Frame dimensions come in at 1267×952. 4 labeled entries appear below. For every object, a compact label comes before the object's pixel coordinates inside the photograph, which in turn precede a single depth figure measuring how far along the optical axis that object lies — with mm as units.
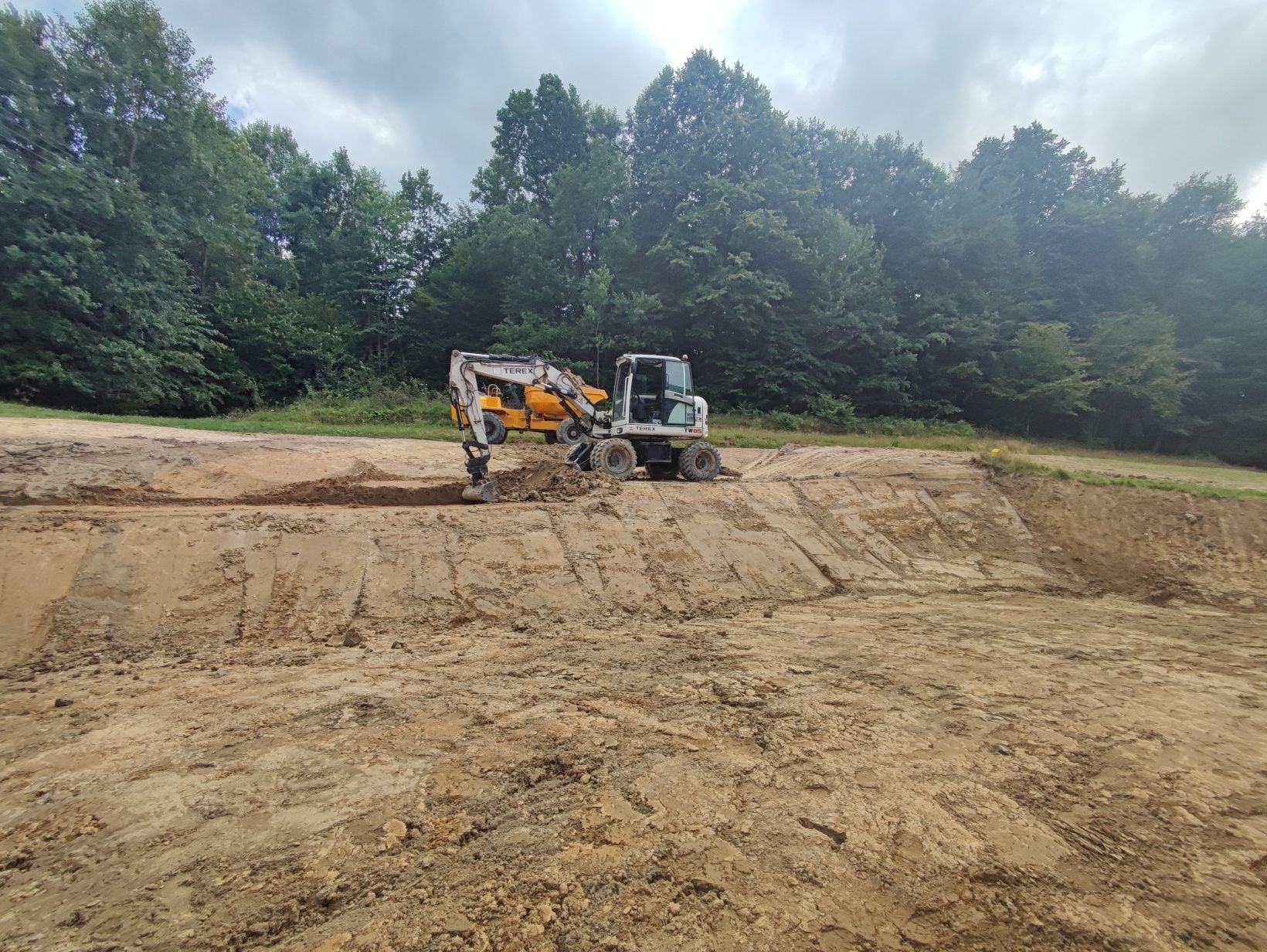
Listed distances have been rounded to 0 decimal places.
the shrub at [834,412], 24594
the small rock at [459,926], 2137
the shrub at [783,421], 23672
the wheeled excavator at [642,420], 11211
